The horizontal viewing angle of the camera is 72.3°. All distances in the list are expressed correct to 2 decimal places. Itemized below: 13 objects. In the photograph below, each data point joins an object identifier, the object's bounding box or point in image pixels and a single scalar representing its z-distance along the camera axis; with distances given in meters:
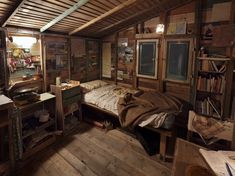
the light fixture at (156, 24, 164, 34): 3.25
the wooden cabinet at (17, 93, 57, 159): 2.46
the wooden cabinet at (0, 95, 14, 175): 2.02
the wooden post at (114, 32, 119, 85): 4.09
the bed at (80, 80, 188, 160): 2.35
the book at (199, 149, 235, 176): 0.90
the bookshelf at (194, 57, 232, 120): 2.54
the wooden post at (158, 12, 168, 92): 3.23
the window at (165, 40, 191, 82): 3.07
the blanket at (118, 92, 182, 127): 2.45
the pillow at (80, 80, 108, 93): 3.63
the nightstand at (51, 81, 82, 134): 2.98
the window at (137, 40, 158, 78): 3.49
